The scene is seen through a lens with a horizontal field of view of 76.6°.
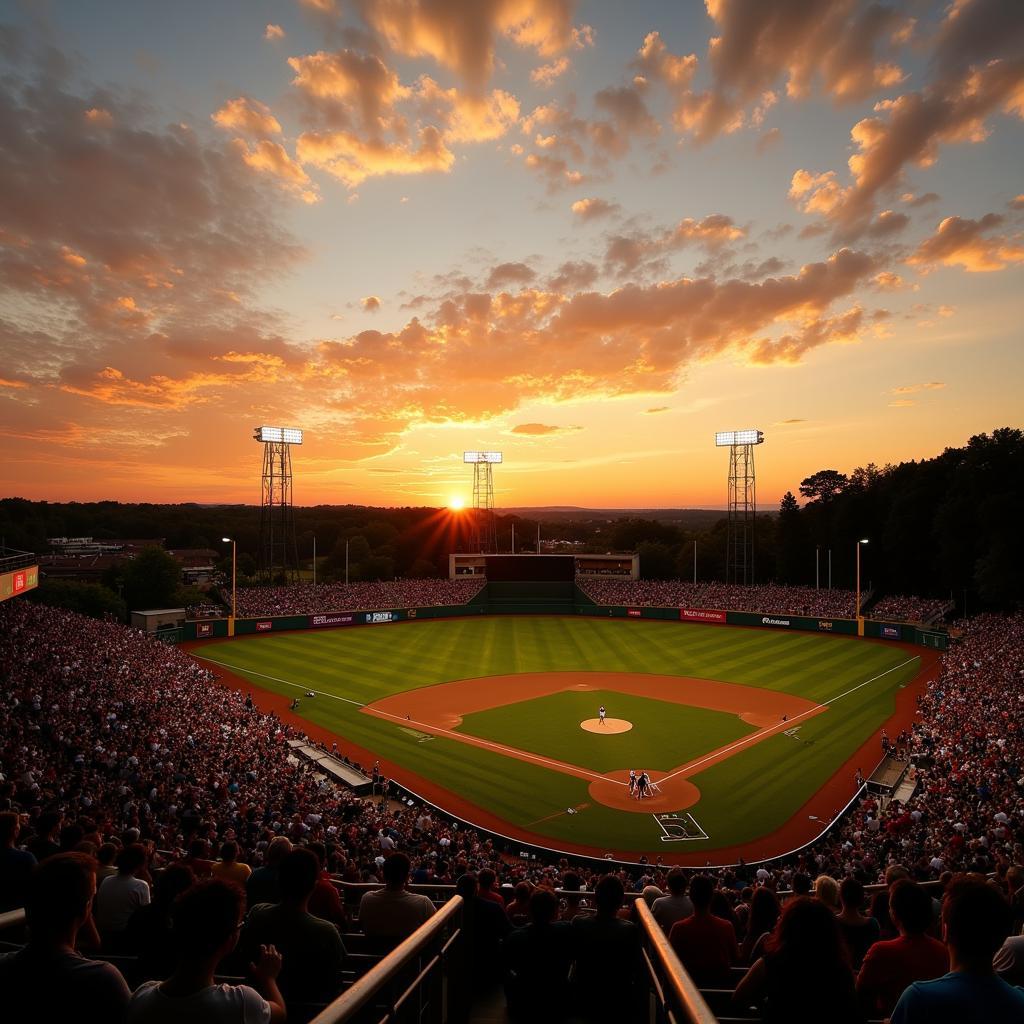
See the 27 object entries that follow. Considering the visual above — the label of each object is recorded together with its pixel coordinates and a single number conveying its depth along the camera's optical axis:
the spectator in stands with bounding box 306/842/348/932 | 6.29
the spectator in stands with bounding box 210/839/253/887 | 7.21
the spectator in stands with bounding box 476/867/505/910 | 7.14
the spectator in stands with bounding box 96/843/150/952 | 5.79
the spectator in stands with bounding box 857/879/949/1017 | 4.25
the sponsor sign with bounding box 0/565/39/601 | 26.41
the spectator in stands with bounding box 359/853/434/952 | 5.21
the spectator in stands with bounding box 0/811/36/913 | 5.91
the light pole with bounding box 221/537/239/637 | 53.53
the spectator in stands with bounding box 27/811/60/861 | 7.02
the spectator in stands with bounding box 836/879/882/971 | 5.74
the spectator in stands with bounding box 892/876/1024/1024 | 2.77
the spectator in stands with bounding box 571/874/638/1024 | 4.70
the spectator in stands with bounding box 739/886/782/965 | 5.86
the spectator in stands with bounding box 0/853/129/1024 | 2.84
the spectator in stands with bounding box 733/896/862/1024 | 3.12
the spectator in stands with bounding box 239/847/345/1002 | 4.17
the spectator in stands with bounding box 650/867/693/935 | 6.27
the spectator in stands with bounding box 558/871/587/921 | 7.75
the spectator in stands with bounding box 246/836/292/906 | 6.72
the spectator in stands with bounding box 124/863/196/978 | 4.40
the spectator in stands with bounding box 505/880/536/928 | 7.41
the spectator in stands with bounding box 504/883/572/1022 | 4.79
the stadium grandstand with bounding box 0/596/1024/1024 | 2.88
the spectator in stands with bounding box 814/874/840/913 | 6.59
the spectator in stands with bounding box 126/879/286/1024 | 2.69
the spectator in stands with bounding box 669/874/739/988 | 5.00
